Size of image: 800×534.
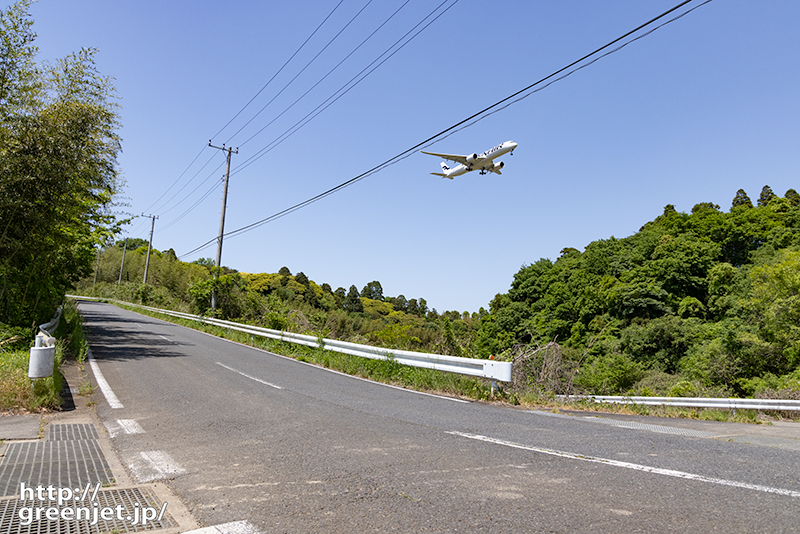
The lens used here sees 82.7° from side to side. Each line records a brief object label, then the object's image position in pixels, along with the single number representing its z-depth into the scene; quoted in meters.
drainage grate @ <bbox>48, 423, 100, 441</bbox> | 5.27
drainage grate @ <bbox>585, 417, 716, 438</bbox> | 6.14
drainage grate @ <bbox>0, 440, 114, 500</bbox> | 3.71
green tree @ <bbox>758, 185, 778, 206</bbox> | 72.62
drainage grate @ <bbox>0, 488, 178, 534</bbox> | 2.91
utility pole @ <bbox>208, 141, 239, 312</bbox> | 27.38
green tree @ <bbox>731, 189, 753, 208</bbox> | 76.00
